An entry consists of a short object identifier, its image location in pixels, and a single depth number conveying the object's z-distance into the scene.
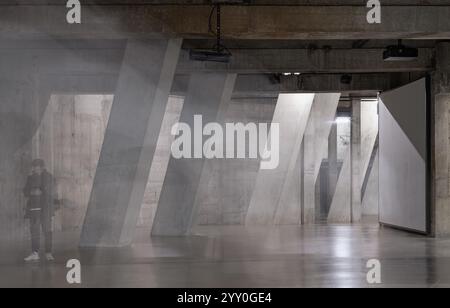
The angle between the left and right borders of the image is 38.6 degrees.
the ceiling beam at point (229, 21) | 12.41
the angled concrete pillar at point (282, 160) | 23.86
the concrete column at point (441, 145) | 17.19
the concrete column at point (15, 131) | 16.67
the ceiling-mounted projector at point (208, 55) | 12.13
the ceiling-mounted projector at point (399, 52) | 14.12
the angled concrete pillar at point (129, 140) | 14.01
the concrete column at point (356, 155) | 26.94
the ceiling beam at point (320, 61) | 17.22
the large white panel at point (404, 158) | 17.84
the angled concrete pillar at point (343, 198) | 26.80
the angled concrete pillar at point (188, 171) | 17.69
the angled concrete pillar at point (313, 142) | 25.47
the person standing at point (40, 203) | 11.85
